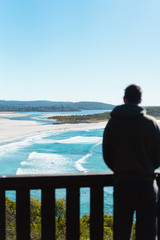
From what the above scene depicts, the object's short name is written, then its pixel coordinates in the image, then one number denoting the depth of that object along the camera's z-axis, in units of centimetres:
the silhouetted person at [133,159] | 196
